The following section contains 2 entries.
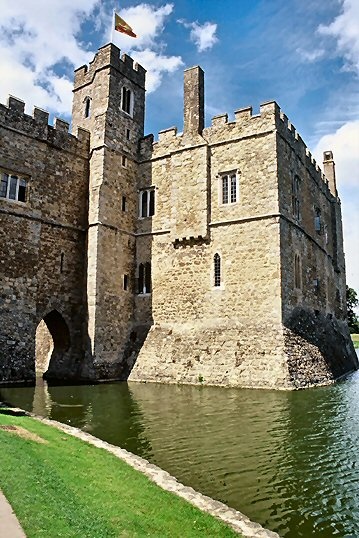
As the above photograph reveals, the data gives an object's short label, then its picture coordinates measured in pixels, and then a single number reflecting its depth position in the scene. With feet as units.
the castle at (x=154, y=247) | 66.95
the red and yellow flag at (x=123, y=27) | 83.30
